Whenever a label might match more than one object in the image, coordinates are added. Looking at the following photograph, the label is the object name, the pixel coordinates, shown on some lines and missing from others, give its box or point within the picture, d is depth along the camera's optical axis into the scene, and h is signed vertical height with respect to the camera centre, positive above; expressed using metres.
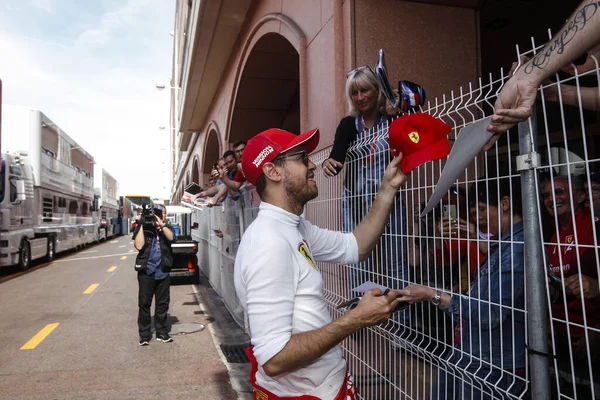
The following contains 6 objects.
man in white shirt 1.71 -0.31
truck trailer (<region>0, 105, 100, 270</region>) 13.59 +1.15
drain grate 5.62 -1.79
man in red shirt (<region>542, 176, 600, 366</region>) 1.69 -0.24
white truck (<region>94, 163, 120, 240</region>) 30.34 +1.60
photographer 6.44 -0.72
